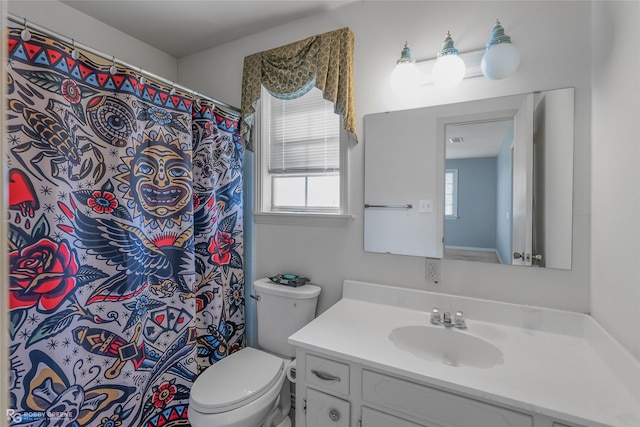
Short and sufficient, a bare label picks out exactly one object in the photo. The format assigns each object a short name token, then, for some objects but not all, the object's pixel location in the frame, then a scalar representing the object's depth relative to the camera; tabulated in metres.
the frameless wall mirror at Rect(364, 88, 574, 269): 1.18
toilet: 1.19
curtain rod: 0.94
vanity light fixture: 1.16
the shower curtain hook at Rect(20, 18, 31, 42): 0.95
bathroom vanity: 0.78
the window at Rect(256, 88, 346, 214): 1.72
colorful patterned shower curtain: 0.98
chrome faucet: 1.22
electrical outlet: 1.38
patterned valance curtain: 1.51
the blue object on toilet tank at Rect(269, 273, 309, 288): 1.63
